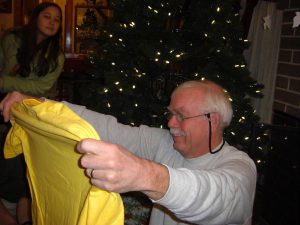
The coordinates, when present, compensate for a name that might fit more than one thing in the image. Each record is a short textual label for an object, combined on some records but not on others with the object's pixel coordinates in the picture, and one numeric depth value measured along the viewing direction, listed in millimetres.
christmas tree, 2424
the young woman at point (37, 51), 2602
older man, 648
